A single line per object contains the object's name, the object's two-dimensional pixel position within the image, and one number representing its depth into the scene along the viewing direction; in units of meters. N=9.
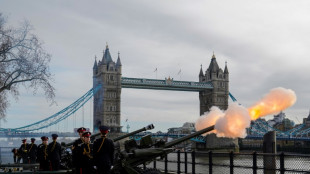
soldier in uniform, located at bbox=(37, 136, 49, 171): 11.77
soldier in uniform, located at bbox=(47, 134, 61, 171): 11.61
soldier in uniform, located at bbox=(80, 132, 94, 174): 9.88
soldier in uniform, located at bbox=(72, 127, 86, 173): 9.92
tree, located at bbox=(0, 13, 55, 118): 21.95
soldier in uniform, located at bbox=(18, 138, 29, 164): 18.76
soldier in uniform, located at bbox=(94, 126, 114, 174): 9.48
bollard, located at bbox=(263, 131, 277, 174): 14.17
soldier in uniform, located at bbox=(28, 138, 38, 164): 17.53
